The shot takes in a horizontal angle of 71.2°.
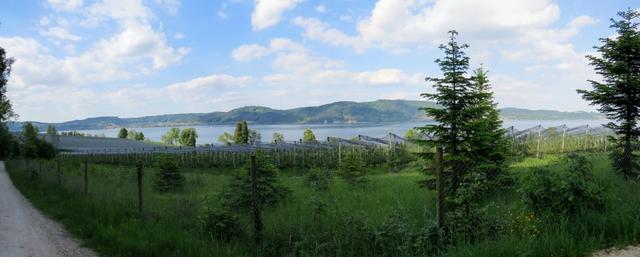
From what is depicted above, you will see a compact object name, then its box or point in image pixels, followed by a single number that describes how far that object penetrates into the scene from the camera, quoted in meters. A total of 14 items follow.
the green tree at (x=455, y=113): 11.05
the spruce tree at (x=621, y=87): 11.94
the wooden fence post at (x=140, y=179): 9.87
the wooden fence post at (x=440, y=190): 5.88
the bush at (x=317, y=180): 16.18
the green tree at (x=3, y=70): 27.63
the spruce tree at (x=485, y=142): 11.01
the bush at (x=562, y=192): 5.95
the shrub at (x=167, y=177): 19.61
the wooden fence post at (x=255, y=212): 7.09
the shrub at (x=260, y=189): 11.64
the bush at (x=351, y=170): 18.02
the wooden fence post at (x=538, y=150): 28.58
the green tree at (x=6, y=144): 62.32
